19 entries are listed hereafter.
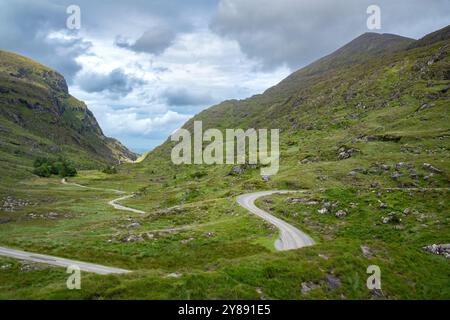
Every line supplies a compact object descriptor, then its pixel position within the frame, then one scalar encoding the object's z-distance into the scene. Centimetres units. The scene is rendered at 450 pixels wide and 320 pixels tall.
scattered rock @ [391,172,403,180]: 8244
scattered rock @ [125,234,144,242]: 5894
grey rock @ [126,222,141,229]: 7236
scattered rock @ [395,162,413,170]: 8541
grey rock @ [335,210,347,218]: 6133
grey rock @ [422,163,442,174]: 7925
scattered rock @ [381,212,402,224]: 5468
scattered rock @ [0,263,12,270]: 4636
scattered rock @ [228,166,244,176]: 13175
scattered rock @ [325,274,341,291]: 3378
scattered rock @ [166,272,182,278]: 3310
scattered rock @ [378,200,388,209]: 5888
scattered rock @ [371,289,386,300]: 3291
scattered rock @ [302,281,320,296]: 3233
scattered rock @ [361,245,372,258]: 4134
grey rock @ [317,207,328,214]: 6437
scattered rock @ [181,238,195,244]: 5731
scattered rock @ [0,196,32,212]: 10152
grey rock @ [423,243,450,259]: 4354
